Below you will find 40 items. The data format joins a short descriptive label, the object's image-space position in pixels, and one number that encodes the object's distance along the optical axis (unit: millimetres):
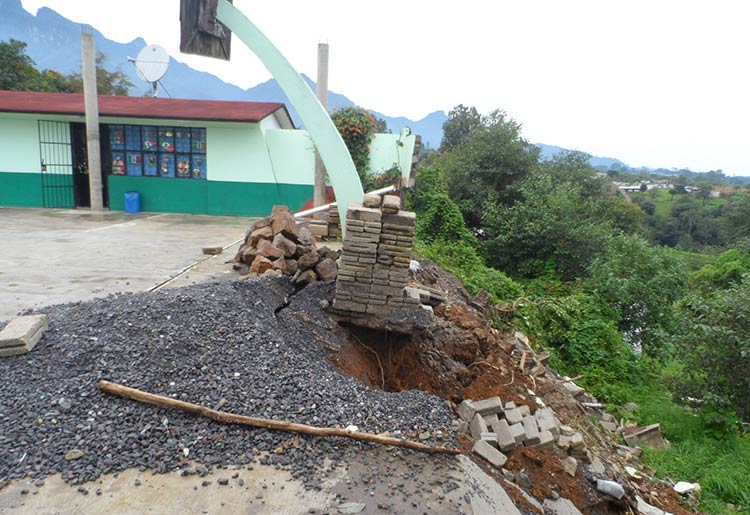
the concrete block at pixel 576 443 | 4434
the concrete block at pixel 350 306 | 5402
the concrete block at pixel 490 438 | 3732
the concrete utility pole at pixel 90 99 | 12234
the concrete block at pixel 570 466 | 4160
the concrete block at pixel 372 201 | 5289
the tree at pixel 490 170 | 17203
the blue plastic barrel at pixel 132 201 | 13781
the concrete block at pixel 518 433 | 3951
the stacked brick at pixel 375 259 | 5105
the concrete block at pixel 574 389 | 7367
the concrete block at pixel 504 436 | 3787
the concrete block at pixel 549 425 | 4434
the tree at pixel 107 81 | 26875
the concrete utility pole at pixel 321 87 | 11317
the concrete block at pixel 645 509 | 4353
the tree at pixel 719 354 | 6660
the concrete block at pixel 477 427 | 3791
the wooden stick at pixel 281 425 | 3246
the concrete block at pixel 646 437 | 6652
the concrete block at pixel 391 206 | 5098
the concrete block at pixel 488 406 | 4172
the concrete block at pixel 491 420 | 4038
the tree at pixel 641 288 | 10086
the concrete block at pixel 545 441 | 4125
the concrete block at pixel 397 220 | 5113
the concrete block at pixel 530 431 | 4074
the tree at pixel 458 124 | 32156
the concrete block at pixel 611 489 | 4223
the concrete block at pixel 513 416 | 4250
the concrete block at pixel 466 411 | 4036
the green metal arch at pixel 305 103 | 5934
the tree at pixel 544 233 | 13305
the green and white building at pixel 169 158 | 13547
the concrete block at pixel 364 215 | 5066
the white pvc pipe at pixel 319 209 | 9812
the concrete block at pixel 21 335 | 3779
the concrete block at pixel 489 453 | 3475
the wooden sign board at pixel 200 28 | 5703
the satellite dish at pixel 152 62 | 15188
